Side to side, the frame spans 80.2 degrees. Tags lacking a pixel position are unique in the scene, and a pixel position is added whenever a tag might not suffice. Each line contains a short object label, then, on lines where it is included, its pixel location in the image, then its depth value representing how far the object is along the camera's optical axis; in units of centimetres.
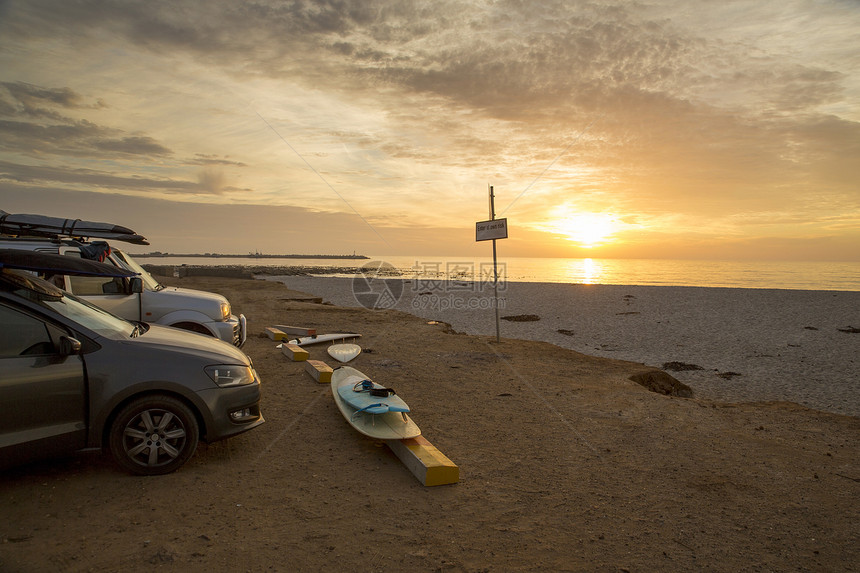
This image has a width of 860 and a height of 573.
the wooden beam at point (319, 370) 876
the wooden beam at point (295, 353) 1057
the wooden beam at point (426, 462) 489
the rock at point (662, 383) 1037
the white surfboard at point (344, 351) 1102
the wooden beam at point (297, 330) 1397
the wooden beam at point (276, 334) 1322
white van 741
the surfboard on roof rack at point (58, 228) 719
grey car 429
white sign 1305
